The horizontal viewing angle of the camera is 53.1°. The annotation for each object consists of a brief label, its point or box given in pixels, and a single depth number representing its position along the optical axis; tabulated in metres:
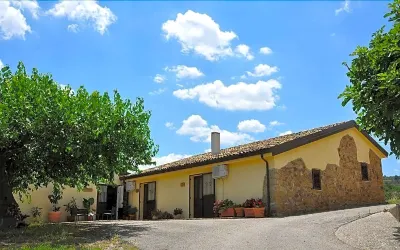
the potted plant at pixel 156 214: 21.30
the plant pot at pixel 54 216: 21.14
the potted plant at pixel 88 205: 22.53
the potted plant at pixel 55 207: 21.16
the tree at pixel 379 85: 8.02
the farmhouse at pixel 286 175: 16.02
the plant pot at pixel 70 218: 21.65
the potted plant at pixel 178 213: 20.39
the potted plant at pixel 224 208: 16.36
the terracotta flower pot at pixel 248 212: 15.52
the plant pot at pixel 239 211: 16.02
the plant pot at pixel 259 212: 15.37
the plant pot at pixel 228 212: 16.27
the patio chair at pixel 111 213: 24.28
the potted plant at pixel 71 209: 21.80
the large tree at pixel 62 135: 10.83
